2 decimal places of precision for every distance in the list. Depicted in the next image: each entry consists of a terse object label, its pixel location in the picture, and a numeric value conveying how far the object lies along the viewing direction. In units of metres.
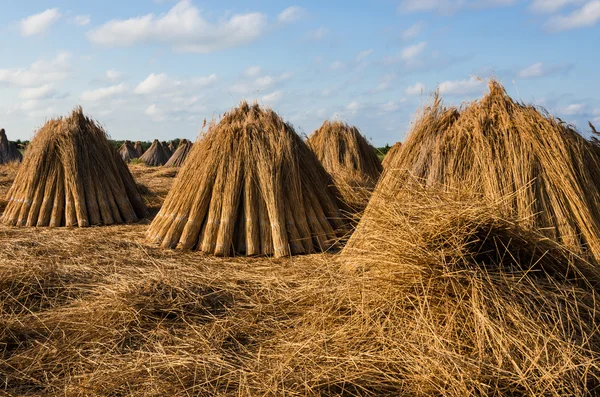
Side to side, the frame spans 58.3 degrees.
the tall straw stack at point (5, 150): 20.62
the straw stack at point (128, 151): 28.31
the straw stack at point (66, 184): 7.23
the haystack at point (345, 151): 10.73
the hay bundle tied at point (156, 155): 24.81
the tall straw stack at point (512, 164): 3.91
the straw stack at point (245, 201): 5.50
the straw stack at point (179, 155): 21.81
